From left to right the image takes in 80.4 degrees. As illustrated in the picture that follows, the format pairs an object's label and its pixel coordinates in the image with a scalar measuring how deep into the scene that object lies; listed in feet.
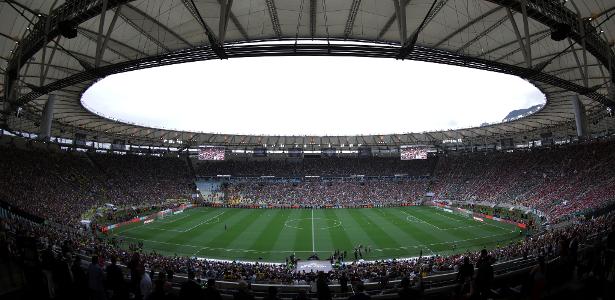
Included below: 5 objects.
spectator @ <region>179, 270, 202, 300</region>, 18.01
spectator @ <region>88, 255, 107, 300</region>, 23.66
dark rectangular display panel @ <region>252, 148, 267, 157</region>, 246.68
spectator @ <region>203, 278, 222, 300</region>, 18.61
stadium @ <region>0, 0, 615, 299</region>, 36.98
